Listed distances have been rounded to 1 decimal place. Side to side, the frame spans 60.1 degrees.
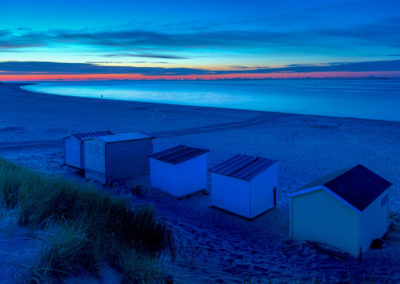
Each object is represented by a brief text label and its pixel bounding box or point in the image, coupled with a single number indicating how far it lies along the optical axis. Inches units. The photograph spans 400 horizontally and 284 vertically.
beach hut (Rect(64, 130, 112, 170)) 580.1
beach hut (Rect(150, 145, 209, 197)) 471.2
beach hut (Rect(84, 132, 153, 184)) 521.3
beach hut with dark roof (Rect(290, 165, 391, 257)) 306.0
